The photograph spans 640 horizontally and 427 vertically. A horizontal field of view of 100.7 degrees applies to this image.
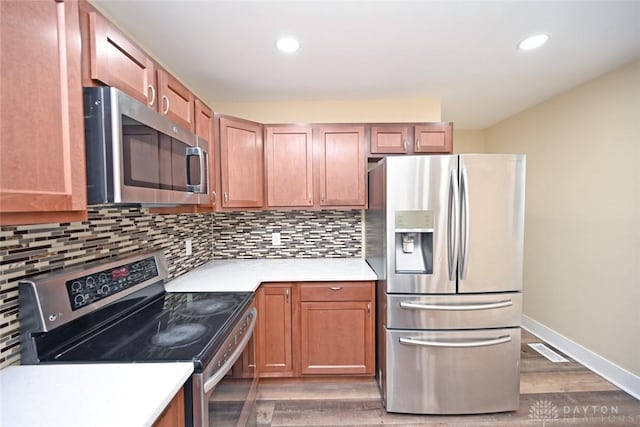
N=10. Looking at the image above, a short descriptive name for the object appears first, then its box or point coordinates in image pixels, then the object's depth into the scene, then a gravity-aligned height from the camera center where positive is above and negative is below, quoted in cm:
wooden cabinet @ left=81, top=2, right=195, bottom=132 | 87 +54
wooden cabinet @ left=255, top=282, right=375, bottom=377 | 205 -98
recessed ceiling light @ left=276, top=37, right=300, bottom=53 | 164 +100
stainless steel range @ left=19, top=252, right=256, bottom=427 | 94 -55
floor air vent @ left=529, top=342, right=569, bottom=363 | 239 -142
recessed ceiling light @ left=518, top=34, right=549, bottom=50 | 163 +101
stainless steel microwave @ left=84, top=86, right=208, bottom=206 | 86 +19
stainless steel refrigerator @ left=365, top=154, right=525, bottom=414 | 172 -55
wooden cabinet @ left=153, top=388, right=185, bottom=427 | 79 -66
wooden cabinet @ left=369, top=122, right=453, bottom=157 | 241 +58
